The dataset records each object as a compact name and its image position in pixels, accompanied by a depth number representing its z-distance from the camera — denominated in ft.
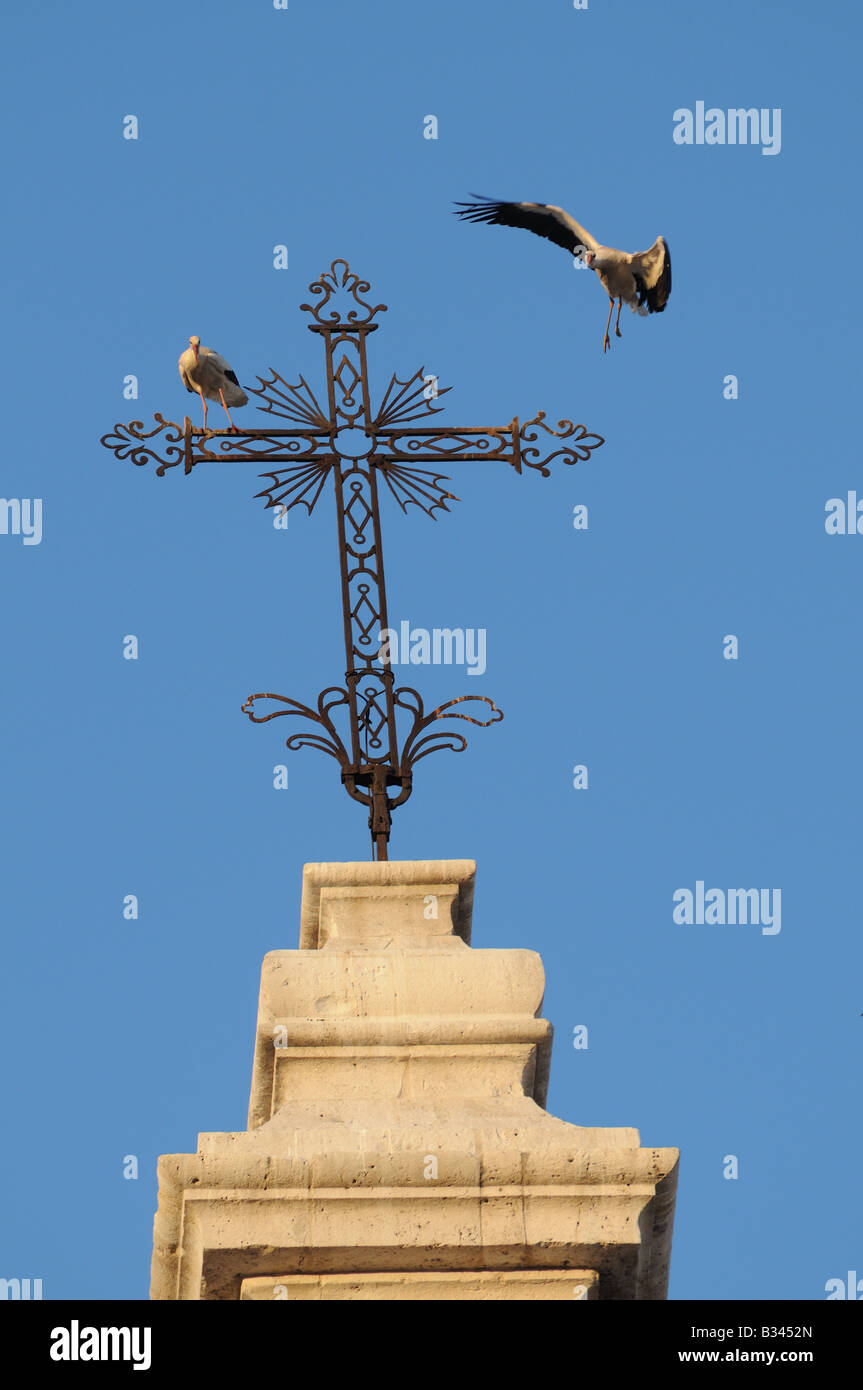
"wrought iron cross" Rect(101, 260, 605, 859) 28.73
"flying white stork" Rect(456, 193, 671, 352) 35.29
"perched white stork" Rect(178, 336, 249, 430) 33.99
